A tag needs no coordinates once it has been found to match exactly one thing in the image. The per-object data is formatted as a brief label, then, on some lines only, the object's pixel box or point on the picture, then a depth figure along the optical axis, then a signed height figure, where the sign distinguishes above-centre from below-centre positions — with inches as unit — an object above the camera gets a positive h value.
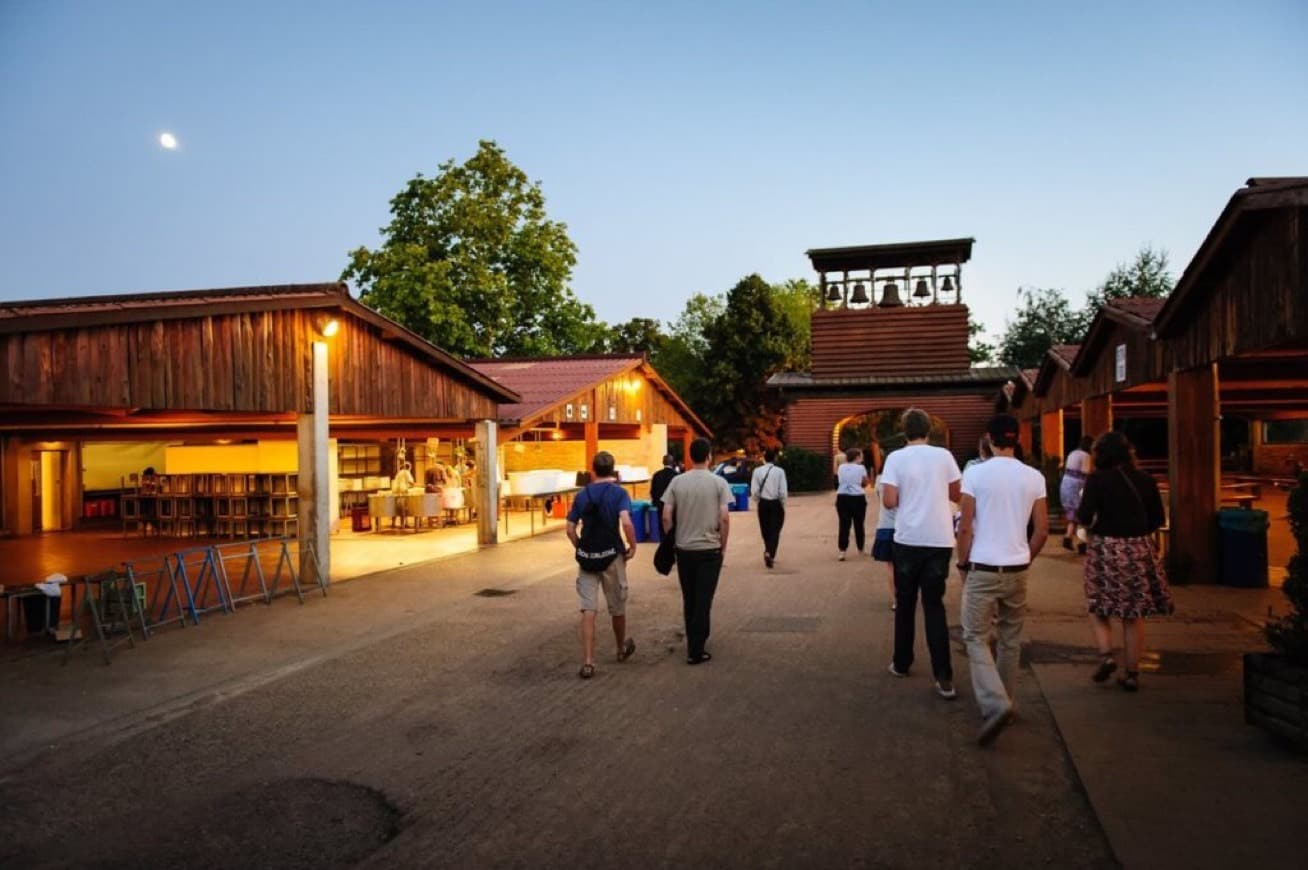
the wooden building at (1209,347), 308.5 +37.1
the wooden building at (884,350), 1235.2 +113.2
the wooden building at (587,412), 829.2 +22.2
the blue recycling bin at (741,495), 915.4 -66.1
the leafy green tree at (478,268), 1419.8 +279.8
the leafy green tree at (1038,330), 1692.9 +189.0
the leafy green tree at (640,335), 2809.3 +319.1
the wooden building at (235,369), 324.8 +32.8
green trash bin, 423.8 -59.7
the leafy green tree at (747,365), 1854.1 +139.1
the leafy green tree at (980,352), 2308.1 +199.5
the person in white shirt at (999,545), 219.8 -29.0
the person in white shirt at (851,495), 510.3 -38.4
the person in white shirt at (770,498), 492.7 -37.1
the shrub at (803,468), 1238.3 -51.4
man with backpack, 289.1 -32.9
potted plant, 199.8 -57.7
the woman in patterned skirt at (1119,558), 253.9 -38.2
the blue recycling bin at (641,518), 637.3 -60.6
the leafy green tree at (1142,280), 1561.3 +260.2
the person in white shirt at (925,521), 250.8 -26.4
